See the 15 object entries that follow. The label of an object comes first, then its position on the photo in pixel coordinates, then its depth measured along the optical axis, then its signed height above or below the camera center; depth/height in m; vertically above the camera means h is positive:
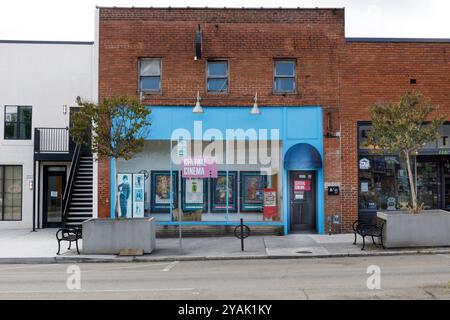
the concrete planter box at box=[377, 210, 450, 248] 15.02 -1.51
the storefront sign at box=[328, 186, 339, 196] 18.44 -0.33
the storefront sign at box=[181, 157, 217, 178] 18.50 +0.60
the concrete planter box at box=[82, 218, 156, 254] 15.09 -1.63
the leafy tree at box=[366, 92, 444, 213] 15.02 +1.70
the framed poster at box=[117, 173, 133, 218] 18.78 -0.46
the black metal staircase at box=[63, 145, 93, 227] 19.84 -0.36
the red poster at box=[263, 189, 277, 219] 18.67 -0.86
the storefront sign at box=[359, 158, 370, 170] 18.81 +0.65
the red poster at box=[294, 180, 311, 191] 18.86 -0.14
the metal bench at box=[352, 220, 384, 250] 15.08 -1.52
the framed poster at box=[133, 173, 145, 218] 18.77 -0.38
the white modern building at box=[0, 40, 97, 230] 22.28 +2.81
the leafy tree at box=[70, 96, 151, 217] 14.84 +1.75
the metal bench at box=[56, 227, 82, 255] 15.05 -1.66
